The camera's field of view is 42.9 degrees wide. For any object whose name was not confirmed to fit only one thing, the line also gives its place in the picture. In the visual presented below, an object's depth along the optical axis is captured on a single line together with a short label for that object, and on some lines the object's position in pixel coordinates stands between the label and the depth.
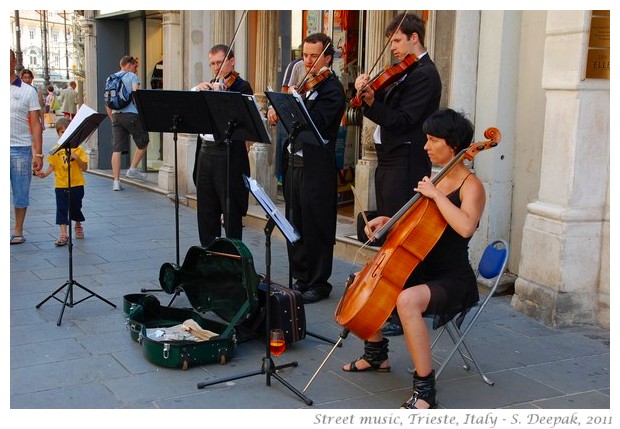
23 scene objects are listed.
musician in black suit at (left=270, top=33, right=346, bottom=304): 5.57
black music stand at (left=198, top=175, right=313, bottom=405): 3.88
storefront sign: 5.03
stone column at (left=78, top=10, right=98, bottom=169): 13.98
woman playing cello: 3.68
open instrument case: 4.39
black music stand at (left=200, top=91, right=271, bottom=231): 5.04
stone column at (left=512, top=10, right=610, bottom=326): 5.11
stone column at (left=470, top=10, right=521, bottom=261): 5.95
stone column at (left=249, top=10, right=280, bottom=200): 9.35
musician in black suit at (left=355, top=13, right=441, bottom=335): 4.94
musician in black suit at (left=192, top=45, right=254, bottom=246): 6.16
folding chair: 4.13
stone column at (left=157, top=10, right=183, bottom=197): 10.71
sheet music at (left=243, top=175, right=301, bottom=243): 3.86
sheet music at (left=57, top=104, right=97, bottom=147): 5.48
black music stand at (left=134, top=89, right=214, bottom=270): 5.52
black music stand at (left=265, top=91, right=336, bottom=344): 4.75
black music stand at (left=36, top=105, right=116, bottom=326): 5.46
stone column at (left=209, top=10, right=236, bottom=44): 10.04
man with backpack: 11.52
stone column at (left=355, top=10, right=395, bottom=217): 7.36
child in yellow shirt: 7.44
